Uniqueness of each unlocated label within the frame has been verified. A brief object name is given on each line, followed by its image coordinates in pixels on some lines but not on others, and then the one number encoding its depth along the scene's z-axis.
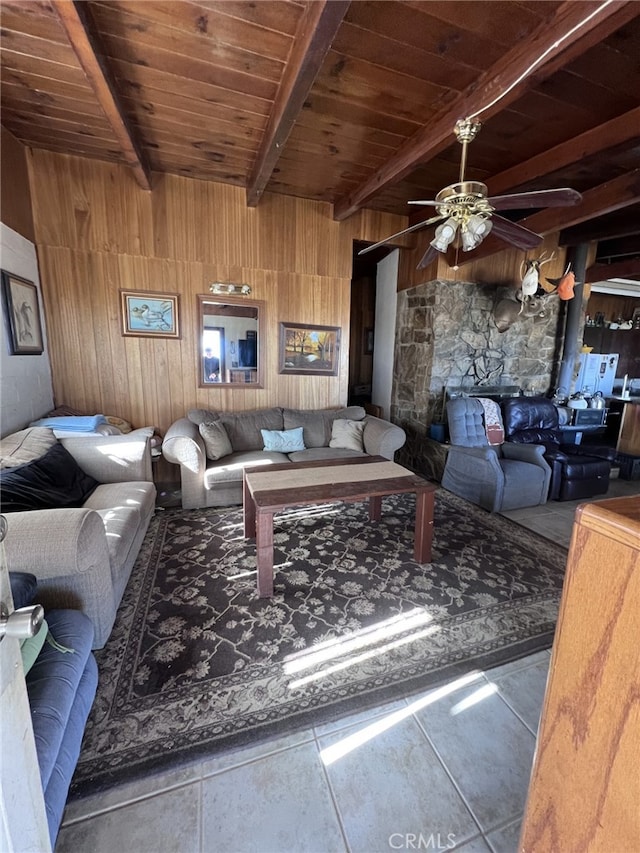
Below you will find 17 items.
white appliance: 6.05
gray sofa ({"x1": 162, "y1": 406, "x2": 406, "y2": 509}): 3.07
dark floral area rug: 1.35
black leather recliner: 3.44
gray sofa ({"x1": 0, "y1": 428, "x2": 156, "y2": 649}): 1.35
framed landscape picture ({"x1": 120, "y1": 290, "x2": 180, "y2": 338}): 3.52
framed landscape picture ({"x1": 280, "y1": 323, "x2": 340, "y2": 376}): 4.13
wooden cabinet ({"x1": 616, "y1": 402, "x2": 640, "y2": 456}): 4.37
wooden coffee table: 2.03
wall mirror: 3.80
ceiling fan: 1.87
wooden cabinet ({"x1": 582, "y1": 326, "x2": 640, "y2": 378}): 7.15
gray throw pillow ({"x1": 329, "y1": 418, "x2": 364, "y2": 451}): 3.76
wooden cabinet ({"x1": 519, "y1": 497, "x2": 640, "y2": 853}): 0.56
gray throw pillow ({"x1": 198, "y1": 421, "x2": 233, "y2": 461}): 3.31
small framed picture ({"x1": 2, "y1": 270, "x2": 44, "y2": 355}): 2.64
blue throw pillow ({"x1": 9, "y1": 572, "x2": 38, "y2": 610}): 1.15
